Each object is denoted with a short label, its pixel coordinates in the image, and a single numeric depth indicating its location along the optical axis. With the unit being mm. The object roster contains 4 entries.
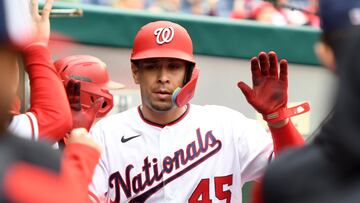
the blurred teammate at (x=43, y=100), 5844
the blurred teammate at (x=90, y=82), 9164
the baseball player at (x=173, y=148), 8539
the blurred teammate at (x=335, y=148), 3887
